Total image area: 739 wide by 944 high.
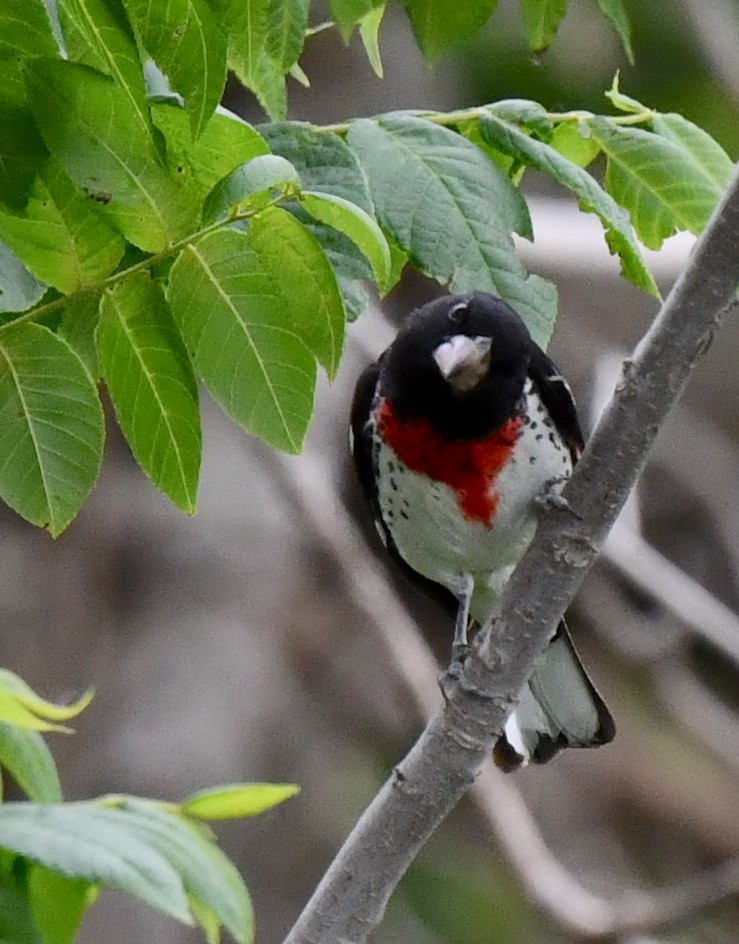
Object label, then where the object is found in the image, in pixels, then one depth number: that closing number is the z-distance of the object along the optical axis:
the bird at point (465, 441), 4.64
